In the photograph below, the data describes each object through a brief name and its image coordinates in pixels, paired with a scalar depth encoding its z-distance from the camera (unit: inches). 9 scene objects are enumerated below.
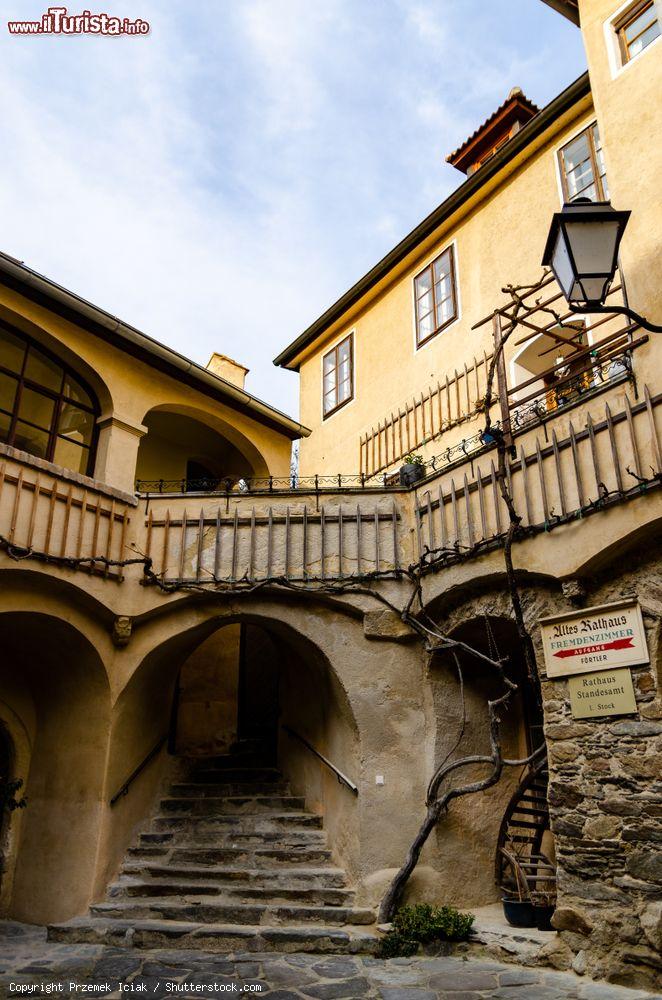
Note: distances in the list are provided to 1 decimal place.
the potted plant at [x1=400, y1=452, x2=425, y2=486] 332.8
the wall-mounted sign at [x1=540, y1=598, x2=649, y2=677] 228.7
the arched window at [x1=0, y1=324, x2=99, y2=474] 362.3
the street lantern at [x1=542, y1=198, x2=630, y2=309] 170.1
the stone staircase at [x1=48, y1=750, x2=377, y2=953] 267.6
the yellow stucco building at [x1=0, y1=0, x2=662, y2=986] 236.5
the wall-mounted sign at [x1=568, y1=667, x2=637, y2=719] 226.9
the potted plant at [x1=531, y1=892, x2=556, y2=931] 250.7
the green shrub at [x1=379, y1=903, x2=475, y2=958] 253.8
